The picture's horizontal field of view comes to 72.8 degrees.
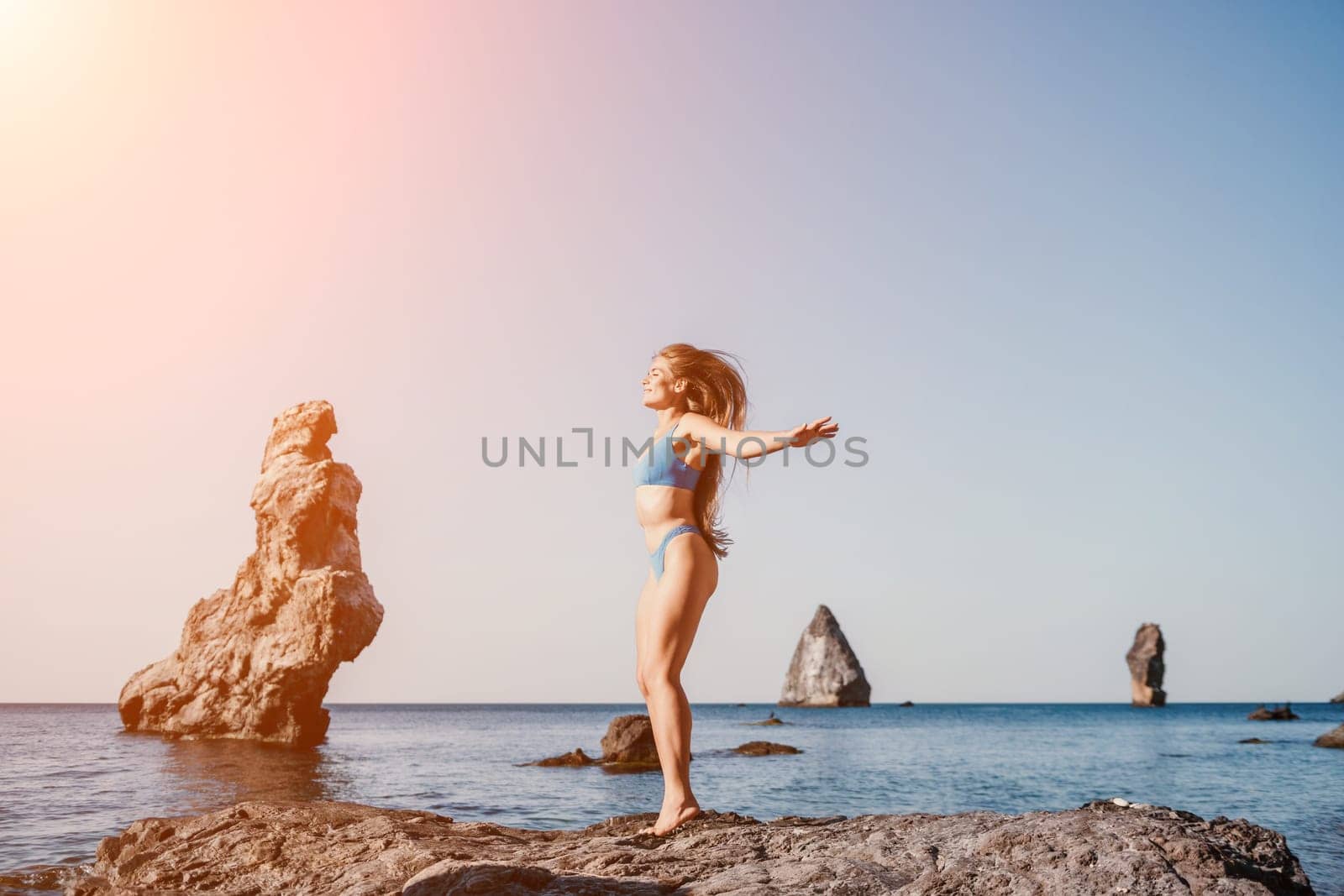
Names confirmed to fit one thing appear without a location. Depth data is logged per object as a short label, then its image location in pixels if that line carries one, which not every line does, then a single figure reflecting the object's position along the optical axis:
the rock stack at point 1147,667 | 103.19
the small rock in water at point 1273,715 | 86.24
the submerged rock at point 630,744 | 26.27
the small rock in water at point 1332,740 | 44.19
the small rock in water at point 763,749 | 36.59
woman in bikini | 5.29
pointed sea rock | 110.69
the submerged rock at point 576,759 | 27.31
